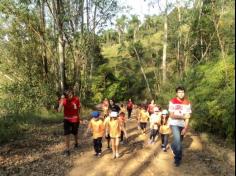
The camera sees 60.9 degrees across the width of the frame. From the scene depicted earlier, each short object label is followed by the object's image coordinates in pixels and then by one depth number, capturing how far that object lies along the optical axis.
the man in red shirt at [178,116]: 5.01
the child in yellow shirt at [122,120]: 6.98
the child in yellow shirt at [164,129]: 6.37
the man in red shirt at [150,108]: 8.91
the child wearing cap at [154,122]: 6.95
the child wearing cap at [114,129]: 5.82
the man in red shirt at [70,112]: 6.02
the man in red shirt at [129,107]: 12.88
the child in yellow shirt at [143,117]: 8.24
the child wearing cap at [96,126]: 5.91
